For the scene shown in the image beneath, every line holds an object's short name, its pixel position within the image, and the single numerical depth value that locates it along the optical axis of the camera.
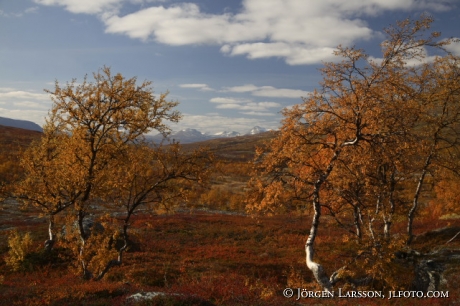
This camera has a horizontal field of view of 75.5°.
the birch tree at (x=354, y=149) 14.62
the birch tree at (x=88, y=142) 16.69
